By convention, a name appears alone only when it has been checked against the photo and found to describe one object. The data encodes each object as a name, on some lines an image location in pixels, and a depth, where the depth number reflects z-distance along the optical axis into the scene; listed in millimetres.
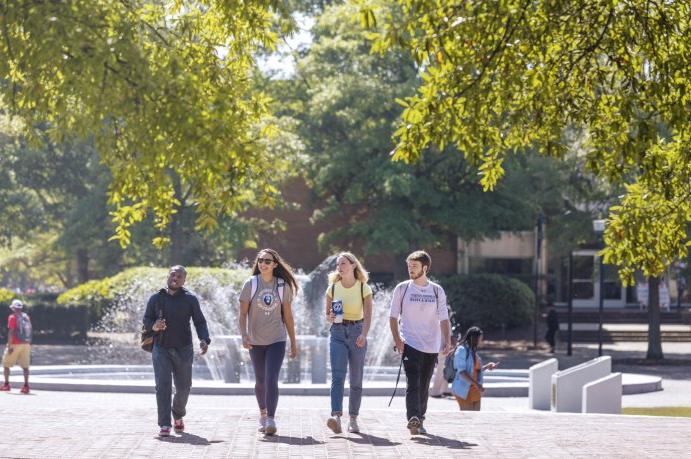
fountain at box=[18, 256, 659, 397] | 22391
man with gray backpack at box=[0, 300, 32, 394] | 21875
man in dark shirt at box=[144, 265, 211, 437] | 12336
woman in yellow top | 12391
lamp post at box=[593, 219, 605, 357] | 32062
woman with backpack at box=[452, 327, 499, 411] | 15258
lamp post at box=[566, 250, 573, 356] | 35425
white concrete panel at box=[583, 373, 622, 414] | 17375
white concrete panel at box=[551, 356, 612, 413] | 18609
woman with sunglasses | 12250
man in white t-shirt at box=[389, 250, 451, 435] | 12305
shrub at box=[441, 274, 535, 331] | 44000
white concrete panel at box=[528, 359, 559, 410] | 20188
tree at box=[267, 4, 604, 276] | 40500
